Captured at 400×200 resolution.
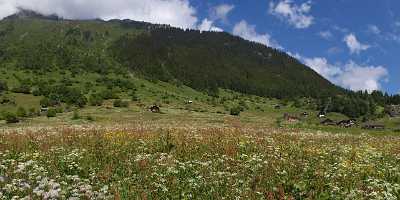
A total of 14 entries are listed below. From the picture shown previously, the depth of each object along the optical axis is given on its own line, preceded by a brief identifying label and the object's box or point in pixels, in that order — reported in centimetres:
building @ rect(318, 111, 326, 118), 14458
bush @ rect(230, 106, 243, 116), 12312
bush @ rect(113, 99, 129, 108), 11031
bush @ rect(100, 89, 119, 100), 14448
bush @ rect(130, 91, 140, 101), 14580
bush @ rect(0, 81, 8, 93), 14725
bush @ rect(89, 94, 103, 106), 11397
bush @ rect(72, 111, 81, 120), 6872
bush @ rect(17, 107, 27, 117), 8168
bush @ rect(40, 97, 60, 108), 11700
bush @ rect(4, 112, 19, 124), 6512
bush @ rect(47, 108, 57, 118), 7864
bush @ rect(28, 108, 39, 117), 8686
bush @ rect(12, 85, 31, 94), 15032
